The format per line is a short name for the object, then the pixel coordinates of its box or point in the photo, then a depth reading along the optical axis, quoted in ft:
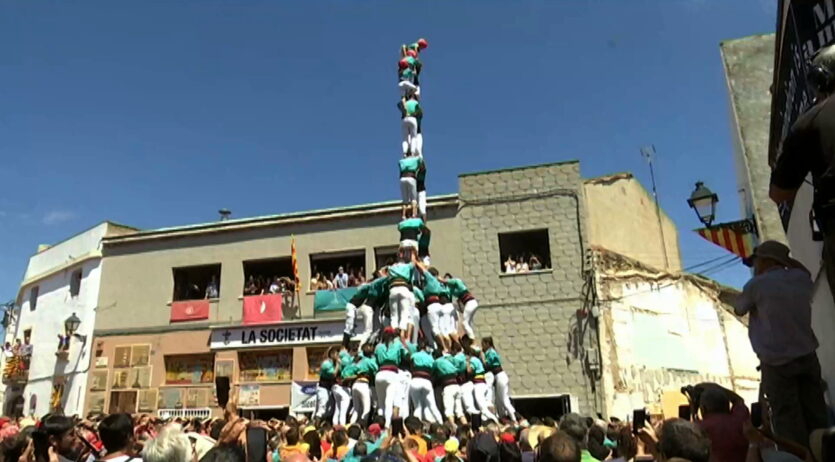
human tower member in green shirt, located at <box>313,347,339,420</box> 40.29
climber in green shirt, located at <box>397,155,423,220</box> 45.57
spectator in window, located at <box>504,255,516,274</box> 66.22
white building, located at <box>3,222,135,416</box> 78.84
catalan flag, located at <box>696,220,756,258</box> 36.81
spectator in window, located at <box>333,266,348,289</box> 70.18
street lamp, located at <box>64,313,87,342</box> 78.38
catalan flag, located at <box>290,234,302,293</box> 71.67
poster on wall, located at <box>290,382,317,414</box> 66.43
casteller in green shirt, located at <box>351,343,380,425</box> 36.58
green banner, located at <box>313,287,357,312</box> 69.15
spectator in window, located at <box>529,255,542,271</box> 65.88
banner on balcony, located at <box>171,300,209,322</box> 74.23
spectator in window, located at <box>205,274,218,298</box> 75.61
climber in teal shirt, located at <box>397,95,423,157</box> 47.37
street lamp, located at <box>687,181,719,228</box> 33.47
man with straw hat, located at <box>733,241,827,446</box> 12.45
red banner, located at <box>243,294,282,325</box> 71.46
